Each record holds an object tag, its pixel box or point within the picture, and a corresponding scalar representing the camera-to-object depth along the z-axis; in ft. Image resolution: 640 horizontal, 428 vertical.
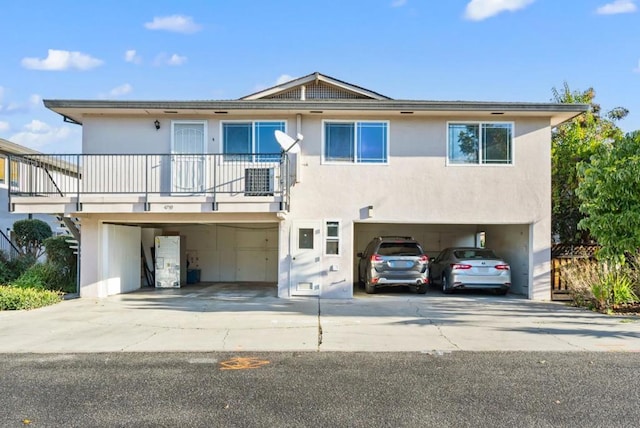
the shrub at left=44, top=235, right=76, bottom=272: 46.47
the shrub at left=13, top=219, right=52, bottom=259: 60.39
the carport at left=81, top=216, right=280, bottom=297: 42.98
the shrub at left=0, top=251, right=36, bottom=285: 47.00
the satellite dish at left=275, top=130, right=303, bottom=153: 39.21
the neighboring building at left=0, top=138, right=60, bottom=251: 61.11
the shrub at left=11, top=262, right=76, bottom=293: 42.96
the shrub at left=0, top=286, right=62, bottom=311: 36.27
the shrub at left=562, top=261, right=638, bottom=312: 36.58
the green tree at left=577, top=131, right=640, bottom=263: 31.73
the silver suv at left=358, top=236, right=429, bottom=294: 43.04
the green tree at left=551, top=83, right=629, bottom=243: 49.34
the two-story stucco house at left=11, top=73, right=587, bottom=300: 41.81
